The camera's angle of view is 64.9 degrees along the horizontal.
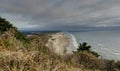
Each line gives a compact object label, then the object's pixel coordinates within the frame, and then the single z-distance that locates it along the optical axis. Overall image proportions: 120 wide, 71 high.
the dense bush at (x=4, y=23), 8.95
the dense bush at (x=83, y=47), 20.88
